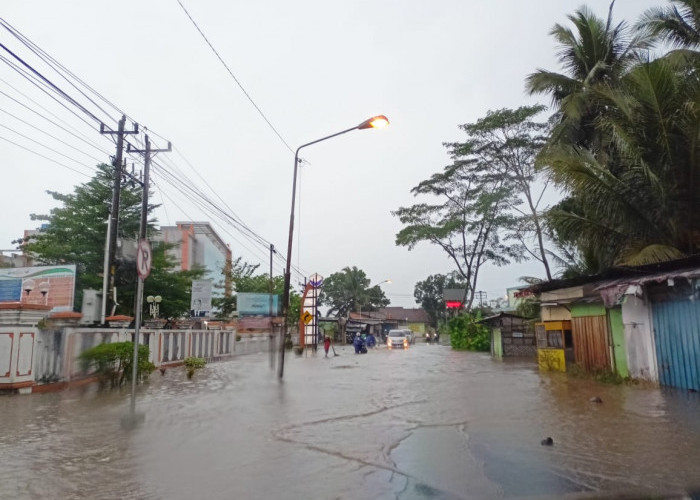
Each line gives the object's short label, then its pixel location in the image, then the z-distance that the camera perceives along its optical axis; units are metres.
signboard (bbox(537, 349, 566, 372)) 16.17
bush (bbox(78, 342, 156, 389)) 11.76
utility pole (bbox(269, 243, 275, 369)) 36.47
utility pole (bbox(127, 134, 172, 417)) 17.89
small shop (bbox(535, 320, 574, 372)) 16.31
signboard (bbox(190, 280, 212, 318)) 28.36
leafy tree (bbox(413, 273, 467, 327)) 85.94
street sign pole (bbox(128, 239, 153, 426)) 8.01
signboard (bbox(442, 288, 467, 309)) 60.97
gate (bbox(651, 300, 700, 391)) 10.07
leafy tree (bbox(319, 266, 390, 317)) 76.75
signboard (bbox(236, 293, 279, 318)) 41.38
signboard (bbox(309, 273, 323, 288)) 33.94
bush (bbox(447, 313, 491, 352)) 33.41
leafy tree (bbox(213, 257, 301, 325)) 46.25
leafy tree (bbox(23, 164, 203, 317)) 23.03
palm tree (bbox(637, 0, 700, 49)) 15.16
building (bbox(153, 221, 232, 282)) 45.75
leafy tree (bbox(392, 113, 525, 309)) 28.44
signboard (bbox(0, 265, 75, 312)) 20.50
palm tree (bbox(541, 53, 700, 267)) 12.18
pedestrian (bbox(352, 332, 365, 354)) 33.06
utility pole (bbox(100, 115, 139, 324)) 17.47
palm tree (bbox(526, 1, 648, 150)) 18.02
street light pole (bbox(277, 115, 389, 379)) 14.55
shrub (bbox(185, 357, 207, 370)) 15.34
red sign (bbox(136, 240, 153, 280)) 8.05
